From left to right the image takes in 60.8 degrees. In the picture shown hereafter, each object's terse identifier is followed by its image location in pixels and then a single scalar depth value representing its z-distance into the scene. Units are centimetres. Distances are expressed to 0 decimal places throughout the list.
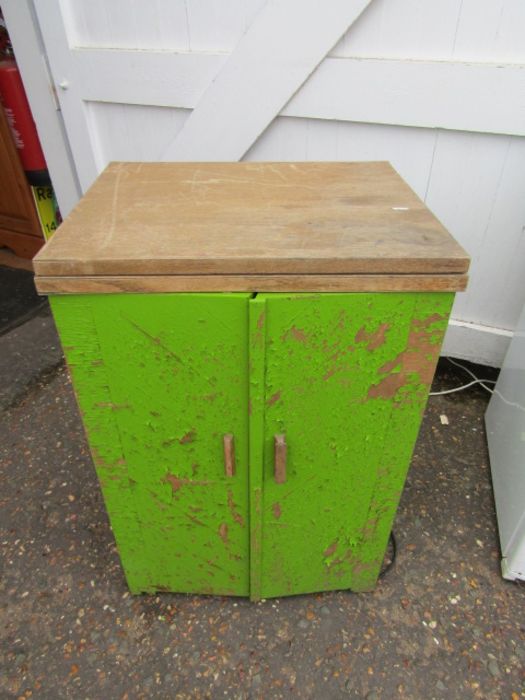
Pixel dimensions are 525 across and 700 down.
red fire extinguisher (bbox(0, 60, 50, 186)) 218
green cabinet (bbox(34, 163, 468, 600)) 77
